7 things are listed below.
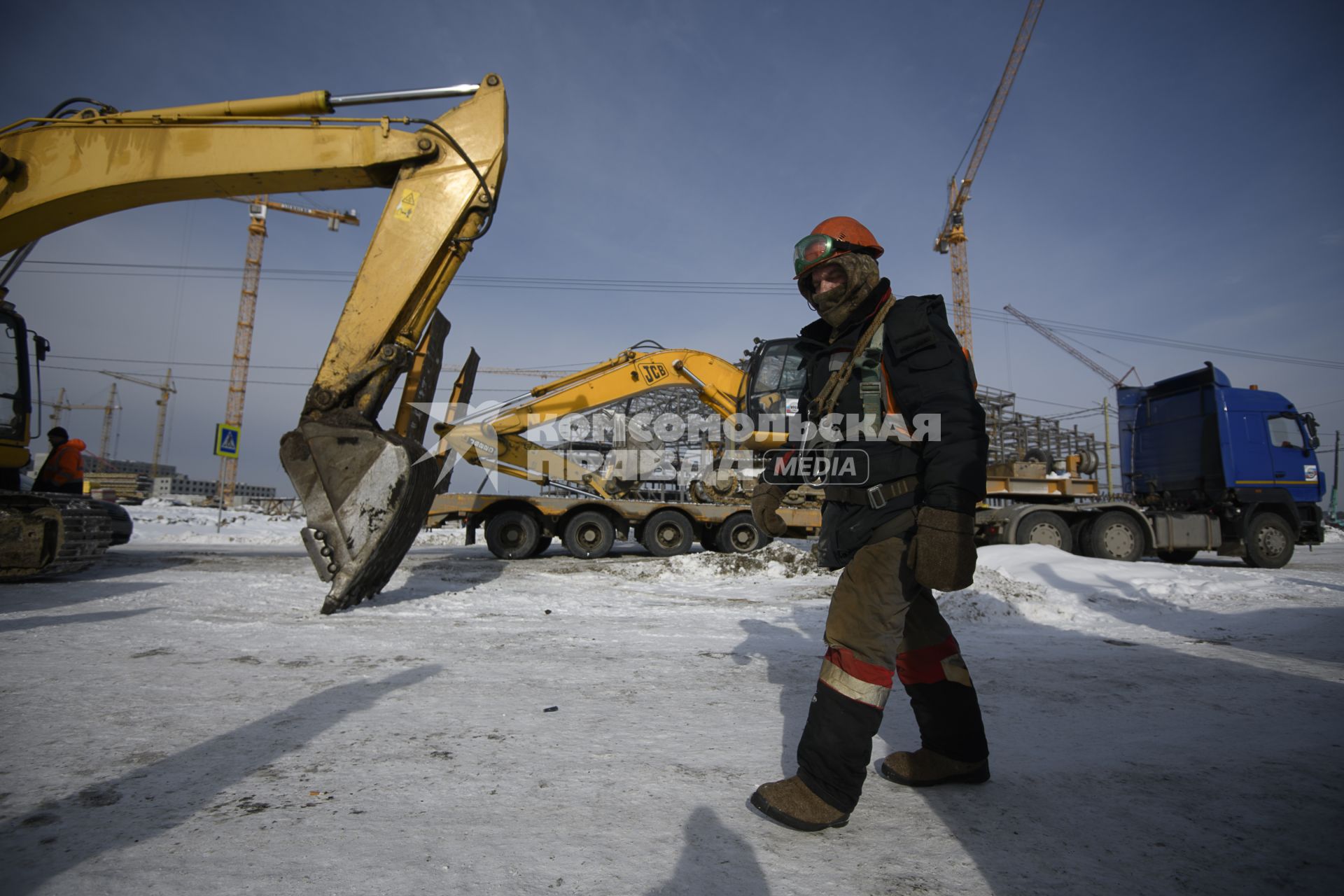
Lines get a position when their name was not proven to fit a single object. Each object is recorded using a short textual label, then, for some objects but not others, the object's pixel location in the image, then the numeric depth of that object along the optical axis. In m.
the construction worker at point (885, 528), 1.86
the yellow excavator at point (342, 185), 5.25
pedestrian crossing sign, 14.56
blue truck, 10.59
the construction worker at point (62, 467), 8.01
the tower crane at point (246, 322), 46.28
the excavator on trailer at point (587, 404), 11.41
